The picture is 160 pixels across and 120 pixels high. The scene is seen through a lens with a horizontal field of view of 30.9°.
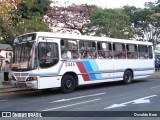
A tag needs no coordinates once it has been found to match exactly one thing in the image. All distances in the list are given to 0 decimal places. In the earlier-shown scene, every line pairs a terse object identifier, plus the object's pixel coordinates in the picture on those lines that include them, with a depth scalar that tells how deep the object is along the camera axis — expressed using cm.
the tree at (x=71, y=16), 4100
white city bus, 1295
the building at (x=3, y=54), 3612
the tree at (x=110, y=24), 3069
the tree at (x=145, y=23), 4053
